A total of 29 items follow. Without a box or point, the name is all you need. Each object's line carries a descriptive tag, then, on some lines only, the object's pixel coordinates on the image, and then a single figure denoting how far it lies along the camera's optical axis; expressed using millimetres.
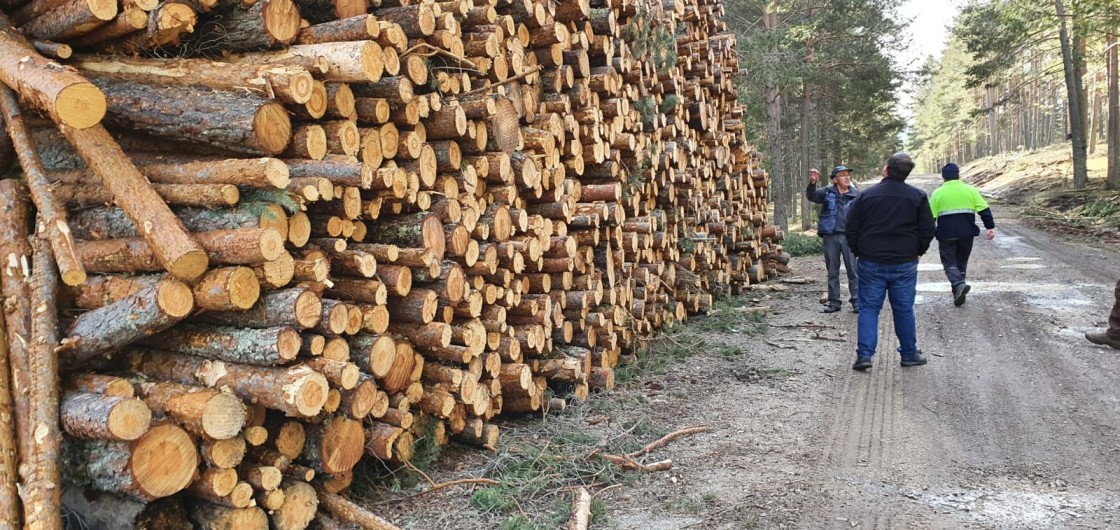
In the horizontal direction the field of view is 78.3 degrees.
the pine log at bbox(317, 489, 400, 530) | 3830
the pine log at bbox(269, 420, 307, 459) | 3834
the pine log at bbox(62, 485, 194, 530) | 3365
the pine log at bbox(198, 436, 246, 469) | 3432
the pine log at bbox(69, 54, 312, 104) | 3953
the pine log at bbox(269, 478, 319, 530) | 3699
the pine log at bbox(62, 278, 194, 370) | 3464
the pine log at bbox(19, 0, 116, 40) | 3969
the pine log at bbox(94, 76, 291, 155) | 3906
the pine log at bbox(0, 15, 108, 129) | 3471
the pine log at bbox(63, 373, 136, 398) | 3479
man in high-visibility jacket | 8734
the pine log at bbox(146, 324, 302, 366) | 3625
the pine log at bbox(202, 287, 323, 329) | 3727
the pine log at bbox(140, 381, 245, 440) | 3344
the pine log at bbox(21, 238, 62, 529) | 3225
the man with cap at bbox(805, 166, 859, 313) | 9461
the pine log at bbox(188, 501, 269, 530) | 3518
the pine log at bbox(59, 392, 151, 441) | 3180
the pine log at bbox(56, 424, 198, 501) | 3260
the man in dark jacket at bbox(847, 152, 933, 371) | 6391
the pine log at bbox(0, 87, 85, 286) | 3529
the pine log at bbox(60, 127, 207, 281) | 3457
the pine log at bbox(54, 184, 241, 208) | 3730
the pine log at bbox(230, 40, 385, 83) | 4117
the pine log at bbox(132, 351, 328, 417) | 3516
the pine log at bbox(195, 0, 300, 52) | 4305
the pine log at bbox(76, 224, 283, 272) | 3543
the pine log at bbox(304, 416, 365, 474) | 3928
